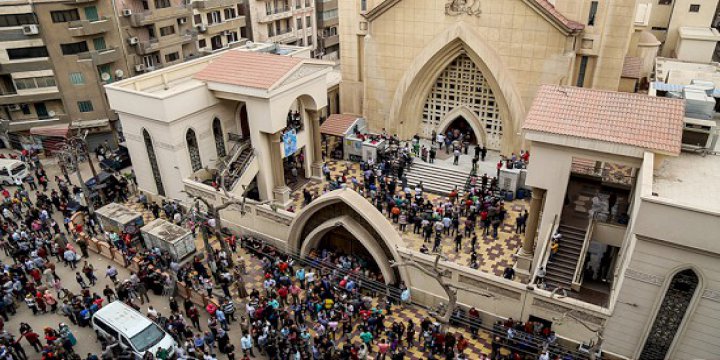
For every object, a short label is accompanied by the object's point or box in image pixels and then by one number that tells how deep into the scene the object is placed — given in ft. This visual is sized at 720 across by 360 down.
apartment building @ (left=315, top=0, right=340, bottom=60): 202.59
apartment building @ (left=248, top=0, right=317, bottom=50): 174.91
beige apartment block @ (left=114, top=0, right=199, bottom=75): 135.85
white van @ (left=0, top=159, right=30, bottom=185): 118.01
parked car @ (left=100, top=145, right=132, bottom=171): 126.41
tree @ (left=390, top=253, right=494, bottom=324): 57.93
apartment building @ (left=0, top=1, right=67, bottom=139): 123.75
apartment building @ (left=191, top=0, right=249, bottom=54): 158.71
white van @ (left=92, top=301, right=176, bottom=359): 66.23
